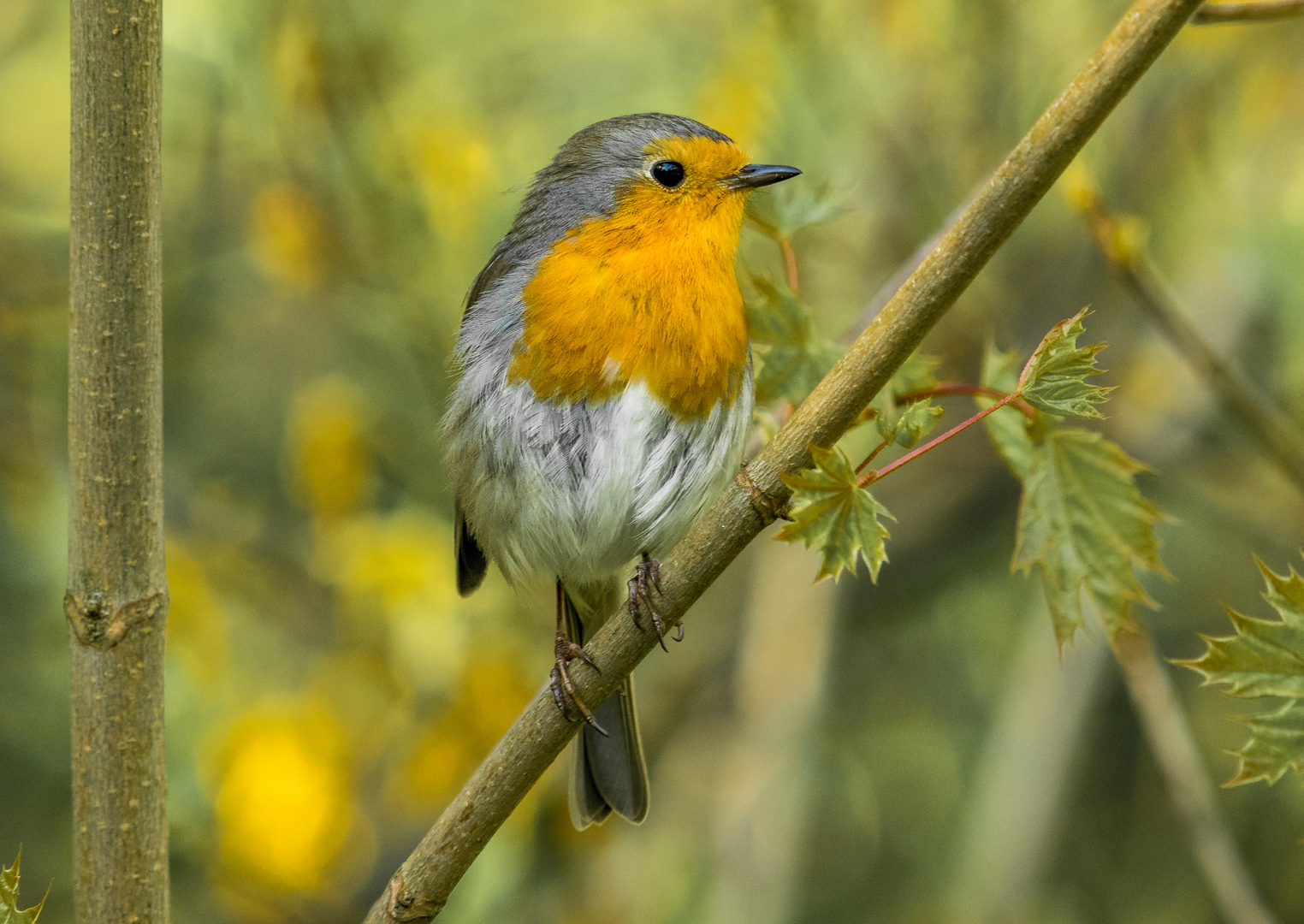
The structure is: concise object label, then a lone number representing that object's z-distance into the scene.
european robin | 3.53
